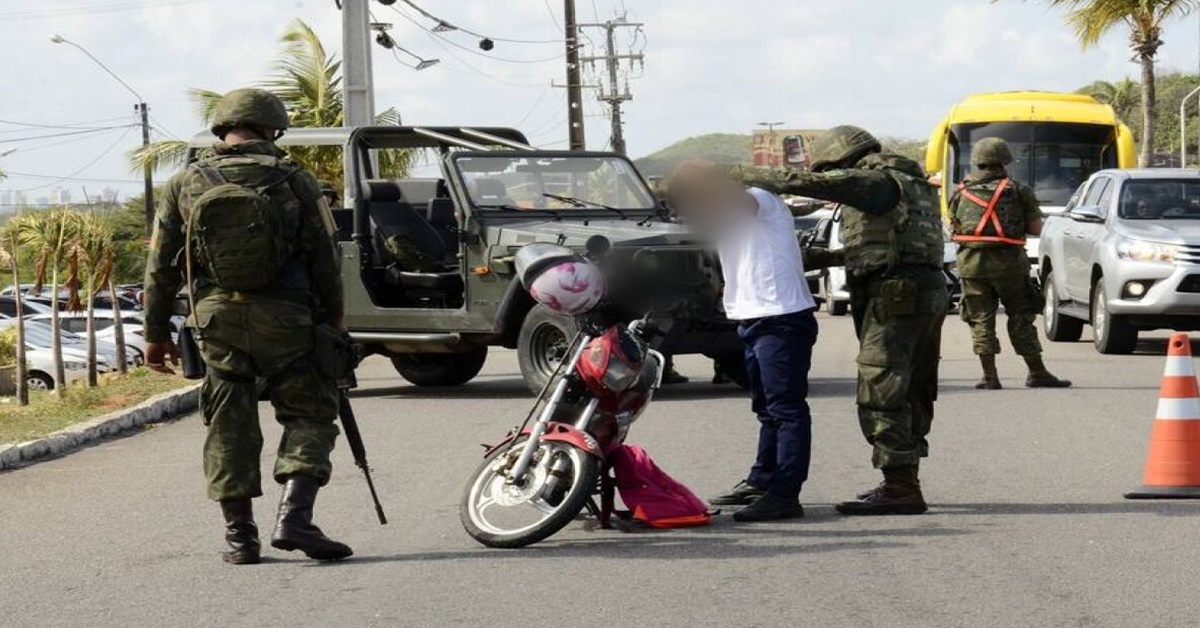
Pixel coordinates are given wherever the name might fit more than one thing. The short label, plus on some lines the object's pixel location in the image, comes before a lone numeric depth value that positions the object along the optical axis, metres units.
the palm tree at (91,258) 18.67
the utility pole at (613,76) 82.25
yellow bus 30.95
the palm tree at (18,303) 16.59
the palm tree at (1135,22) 36.00
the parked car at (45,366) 28.97
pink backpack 8.19
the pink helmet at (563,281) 7.84
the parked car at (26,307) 45.88
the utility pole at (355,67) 26.14
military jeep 14.18
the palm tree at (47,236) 18.28
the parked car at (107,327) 36.84
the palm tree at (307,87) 30.62
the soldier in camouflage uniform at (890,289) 8.38
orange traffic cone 9.02
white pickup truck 17.34
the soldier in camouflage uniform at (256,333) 7.45
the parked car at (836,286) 26.13
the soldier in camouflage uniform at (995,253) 14.49
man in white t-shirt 8.32
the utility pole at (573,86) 49.09
